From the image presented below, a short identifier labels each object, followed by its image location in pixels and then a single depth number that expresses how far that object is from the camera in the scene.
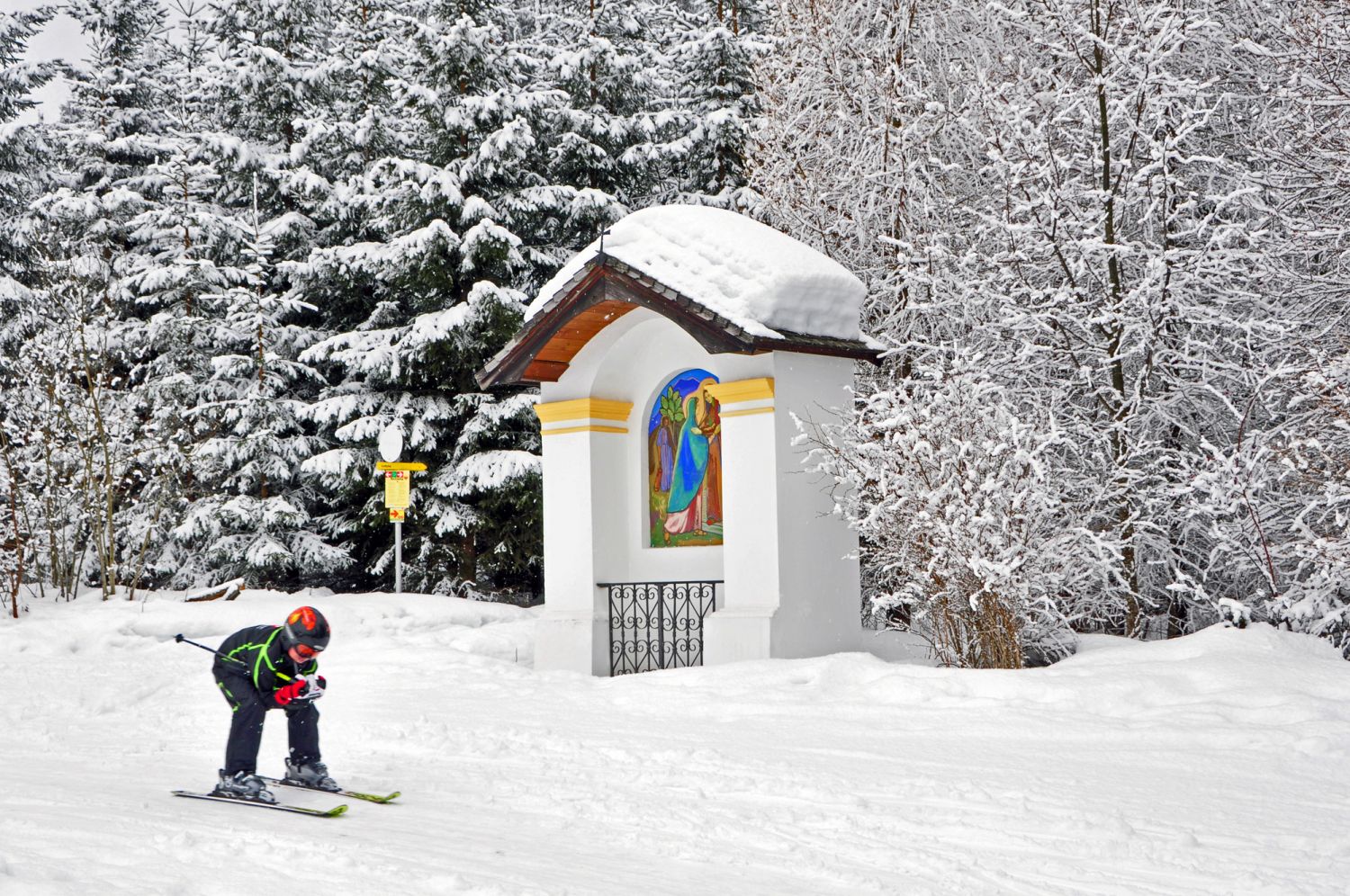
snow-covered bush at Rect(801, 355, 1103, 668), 10.21
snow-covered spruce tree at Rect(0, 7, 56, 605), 22.17
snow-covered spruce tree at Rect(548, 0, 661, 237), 22.39
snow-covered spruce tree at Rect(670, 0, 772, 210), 22.98
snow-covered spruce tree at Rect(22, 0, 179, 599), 17.14
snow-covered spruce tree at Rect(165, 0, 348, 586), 20.17
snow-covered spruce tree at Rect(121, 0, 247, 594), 20.50
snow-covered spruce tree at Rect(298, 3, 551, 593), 19.67
